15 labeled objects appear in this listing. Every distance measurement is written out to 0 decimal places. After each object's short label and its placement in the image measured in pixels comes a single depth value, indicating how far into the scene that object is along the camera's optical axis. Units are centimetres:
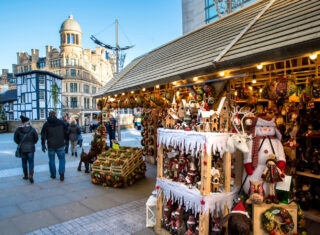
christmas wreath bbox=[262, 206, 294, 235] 303
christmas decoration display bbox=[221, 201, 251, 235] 284
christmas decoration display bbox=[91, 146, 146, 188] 627
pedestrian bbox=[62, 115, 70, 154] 1169
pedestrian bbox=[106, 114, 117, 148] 1207
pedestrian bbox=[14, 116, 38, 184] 655
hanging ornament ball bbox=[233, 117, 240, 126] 341
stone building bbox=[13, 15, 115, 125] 4503
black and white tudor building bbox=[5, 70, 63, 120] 3272
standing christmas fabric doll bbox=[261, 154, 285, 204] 330
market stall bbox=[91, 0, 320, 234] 319
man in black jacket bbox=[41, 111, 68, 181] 677
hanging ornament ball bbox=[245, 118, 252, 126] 360
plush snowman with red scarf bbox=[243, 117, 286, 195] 359
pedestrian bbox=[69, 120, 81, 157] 1084
